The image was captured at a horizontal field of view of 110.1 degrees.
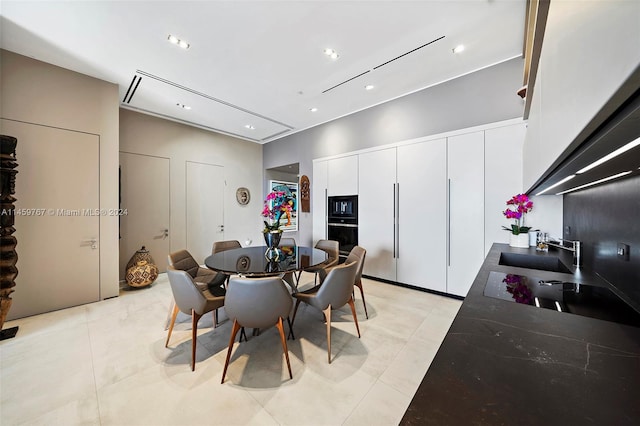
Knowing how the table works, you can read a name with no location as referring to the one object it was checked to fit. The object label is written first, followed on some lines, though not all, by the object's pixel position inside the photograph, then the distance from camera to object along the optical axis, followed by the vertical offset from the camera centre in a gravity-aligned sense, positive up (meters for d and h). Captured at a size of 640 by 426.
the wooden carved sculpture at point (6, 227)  2.29 -0.18
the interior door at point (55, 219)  2.78 -0.11
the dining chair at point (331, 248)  3.21 -0.55
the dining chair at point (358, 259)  2.64 -0.59
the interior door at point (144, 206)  4.11 +0.09
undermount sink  1.99 -0.46
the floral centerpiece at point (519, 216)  2.51 -0.04
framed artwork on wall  5.98 +0.66
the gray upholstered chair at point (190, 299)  1.88 -0.77
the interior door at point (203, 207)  4.98 +0.09
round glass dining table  2.16 -0.56
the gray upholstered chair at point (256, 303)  1.68 -0.71
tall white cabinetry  2.87 +0.16
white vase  2.54 -0.31
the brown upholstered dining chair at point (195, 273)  2.54 -0.81
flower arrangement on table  2.76 +0.02
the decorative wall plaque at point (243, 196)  5.83 +0.41
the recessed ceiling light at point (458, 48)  2.64 +1.96
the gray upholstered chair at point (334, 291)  2.02 -0.73
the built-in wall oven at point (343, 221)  4.26 -0.18
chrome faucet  1.72 -0.31
